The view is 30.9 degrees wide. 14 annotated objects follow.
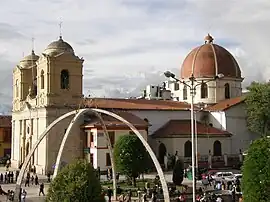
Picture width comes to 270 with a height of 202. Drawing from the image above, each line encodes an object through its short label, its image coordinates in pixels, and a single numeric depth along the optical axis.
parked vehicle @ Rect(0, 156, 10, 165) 73.72
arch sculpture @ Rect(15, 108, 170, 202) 25.29
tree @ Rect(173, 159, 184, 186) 41.30
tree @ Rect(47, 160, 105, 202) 21.78
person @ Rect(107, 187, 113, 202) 34.19
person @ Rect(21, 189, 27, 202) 35.94
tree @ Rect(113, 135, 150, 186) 42.00
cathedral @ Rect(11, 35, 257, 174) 54.41
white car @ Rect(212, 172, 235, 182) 45.03
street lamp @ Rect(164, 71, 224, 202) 23.58
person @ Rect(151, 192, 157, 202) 33.27
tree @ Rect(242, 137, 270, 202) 21.94
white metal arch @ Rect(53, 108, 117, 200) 28.12
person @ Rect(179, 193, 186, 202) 33.56
